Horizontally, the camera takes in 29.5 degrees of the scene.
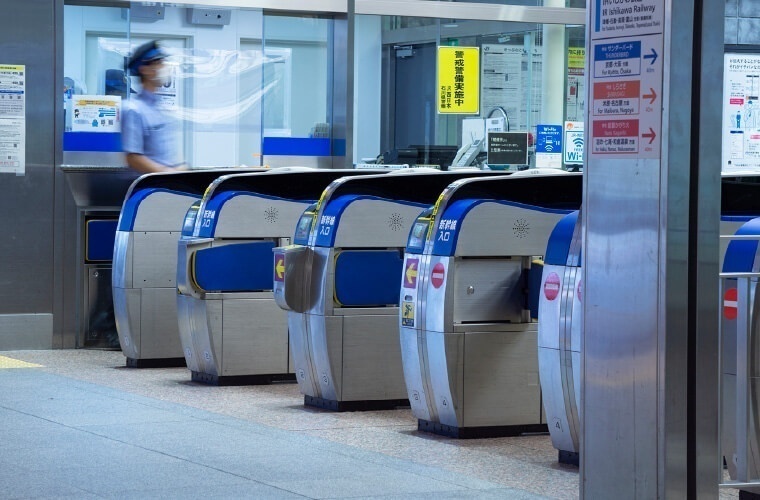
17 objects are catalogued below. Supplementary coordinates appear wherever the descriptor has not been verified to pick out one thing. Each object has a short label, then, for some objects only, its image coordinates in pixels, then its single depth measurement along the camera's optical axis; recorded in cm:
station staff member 1202
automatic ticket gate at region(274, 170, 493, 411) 849
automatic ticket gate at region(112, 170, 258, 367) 1053
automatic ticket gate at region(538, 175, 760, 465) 676
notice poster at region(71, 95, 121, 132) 1191
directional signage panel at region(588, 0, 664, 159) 455
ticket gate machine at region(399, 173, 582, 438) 761
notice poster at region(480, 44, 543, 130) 1469
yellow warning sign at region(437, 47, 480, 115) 1460
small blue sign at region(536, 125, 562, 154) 1485
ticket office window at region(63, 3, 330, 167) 1198
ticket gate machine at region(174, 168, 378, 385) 959
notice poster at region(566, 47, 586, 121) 1496
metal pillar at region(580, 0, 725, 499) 454
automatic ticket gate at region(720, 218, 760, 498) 570
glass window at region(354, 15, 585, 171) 1452
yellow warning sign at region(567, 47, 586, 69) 1491
